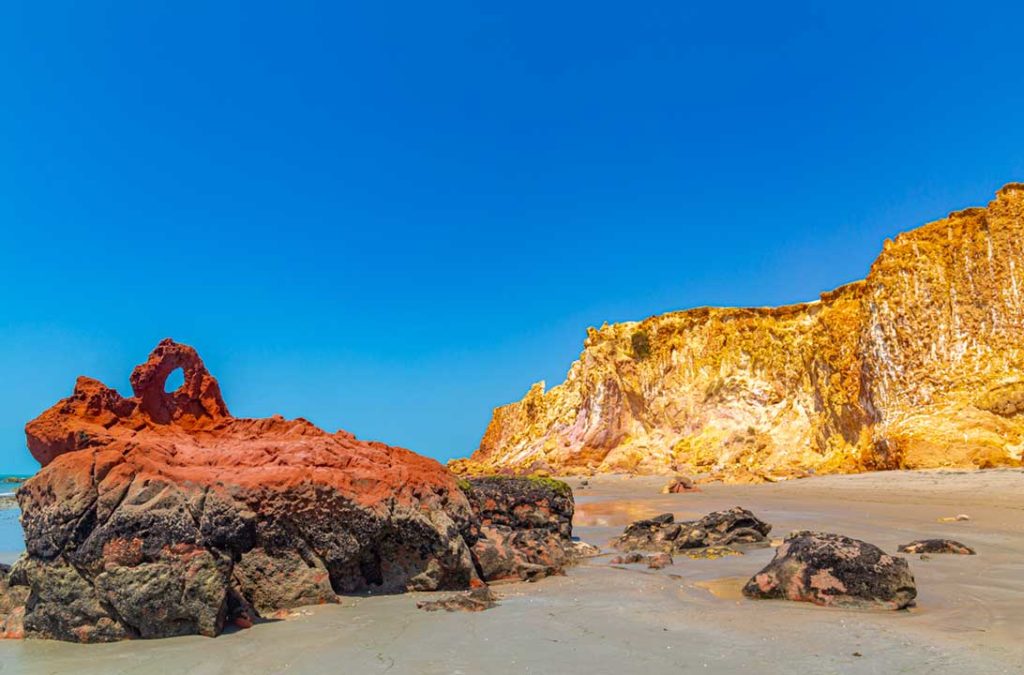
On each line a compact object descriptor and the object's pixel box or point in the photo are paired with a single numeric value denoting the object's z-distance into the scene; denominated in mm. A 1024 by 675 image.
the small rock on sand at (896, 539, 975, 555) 8383
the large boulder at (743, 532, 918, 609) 5660
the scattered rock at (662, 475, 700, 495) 24109
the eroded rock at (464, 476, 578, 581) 8508
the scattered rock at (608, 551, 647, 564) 9164
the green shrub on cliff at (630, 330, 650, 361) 45219
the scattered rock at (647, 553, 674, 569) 8625
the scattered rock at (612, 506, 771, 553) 10461
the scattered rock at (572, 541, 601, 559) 10069
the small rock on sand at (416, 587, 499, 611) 5914
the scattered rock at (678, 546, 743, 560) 9391
